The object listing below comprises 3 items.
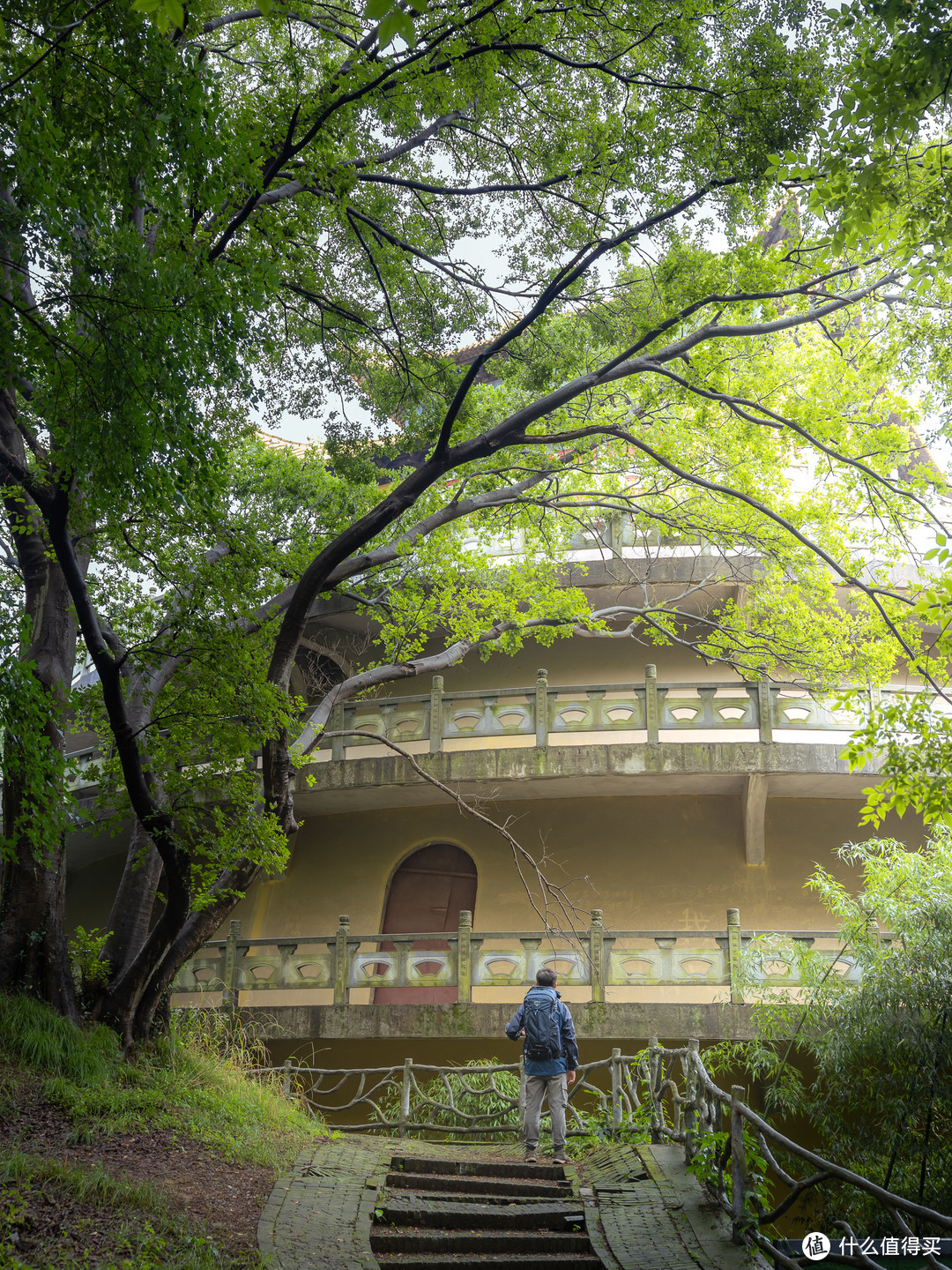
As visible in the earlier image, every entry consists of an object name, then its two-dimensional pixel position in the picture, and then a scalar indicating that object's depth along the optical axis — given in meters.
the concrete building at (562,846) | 11.77
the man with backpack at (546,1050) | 8.61
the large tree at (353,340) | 5.56
